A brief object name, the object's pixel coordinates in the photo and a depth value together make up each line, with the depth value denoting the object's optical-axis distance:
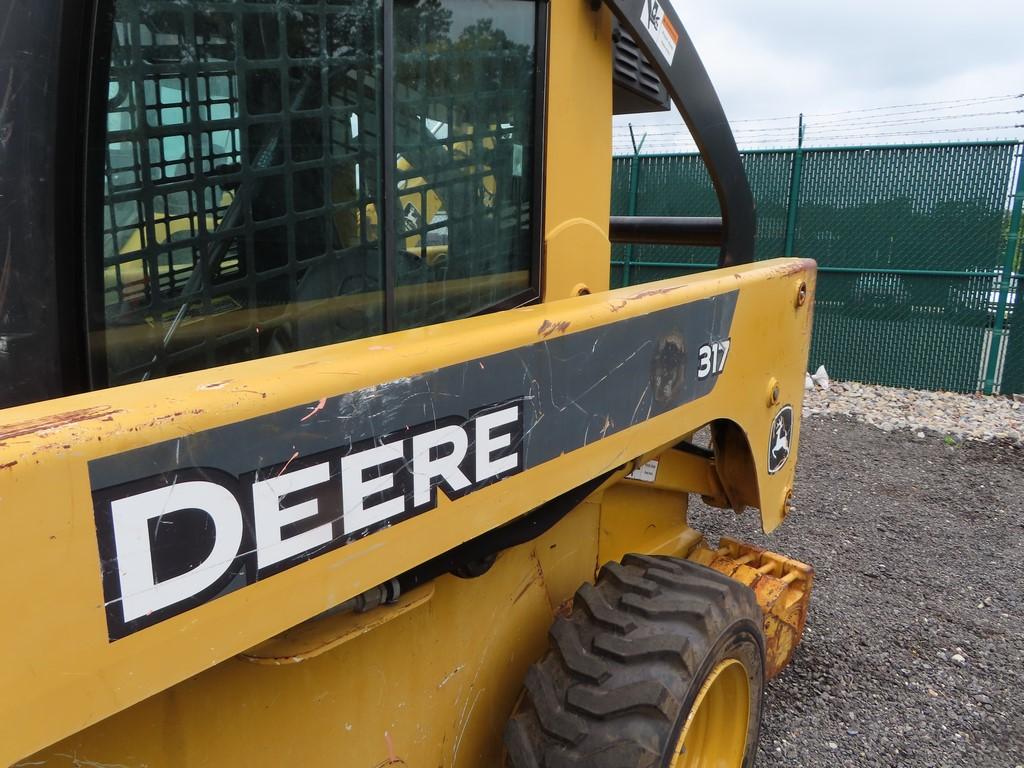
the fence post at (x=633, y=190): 9.51
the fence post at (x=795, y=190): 8.50
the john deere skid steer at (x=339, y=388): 0.82
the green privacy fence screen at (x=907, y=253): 7.64
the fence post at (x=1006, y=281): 7.49
